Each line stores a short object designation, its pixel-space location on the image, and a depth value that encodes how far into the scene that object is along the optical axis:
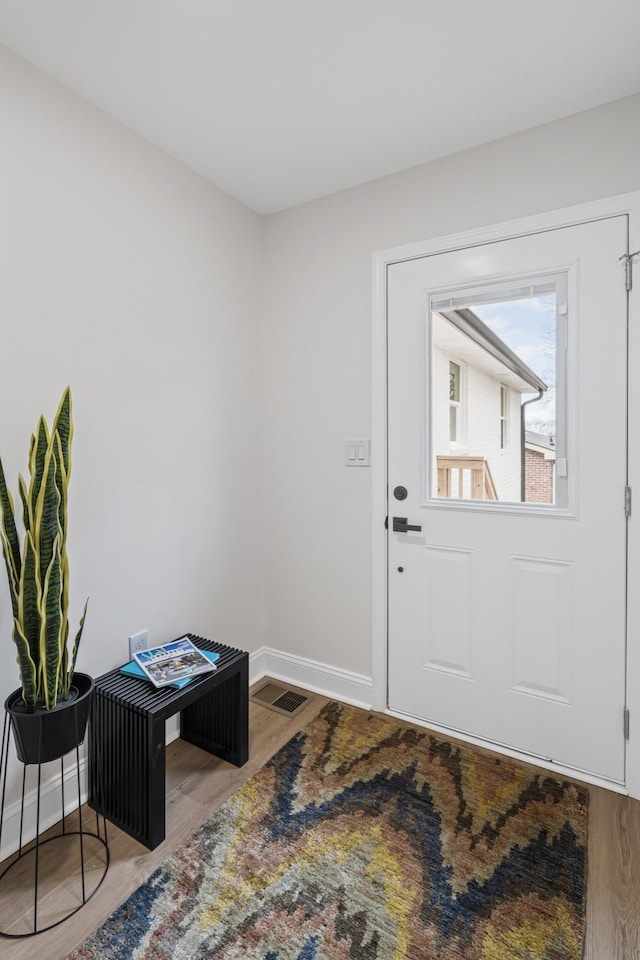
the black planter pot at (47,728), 1.34
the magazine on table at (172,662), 1.75
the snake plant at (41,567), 1.35
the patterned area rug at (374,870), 1.28
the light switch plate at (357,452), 2.33
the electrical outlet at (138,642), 1.95
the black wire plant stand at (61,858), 1.37
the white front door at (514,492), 1.81
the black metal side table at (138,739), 1.57
